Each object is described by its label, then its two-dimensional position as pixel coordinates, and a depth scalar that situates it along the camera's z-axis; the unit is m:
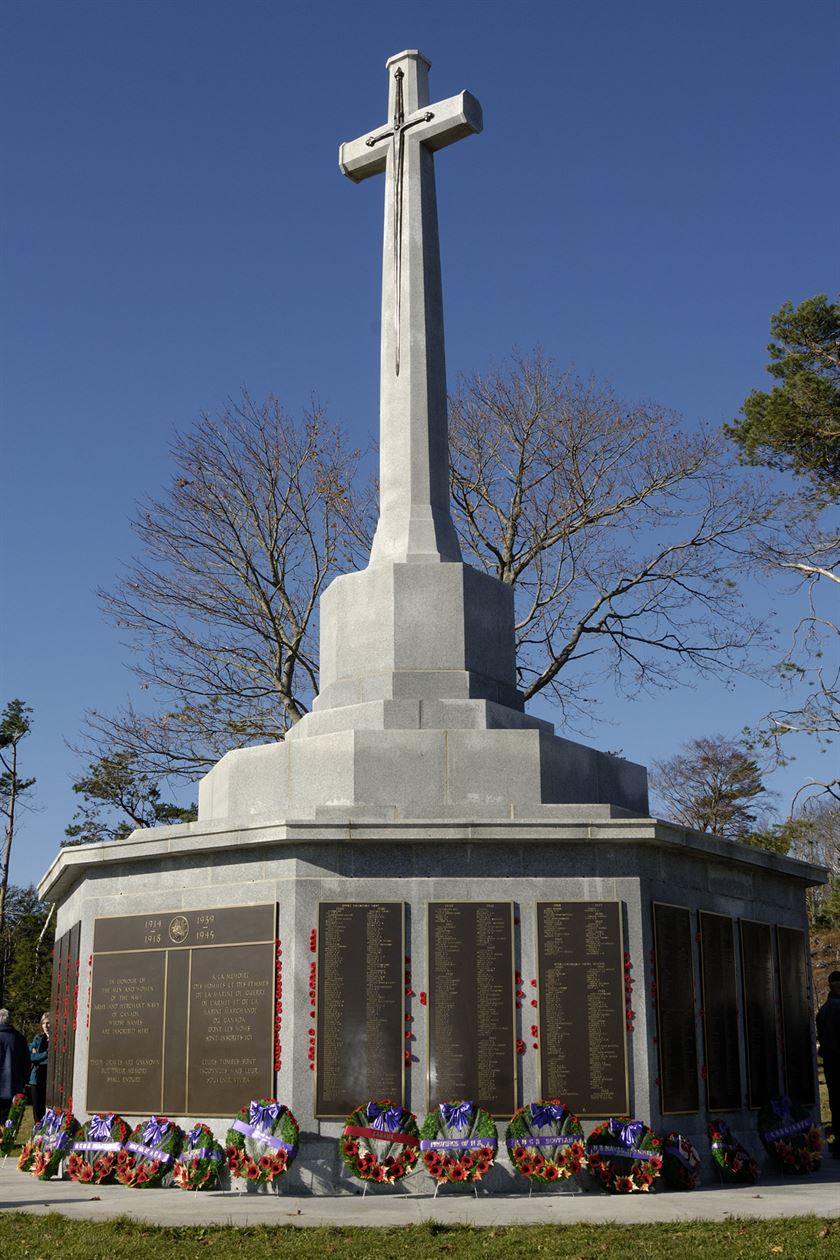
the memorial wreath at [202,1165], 11.16
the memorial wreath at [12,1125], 14.60
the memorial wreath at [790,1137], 12.95
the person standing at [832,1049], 15.02
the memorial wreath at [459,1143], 10.82
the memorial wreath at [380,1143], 10.92
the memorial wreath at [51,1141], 12.39
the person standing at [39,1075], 17.66
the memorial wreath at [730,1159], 11.99
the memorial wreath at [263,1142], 10.91
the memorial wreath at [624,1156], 11.05
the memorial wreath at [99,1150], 11.91
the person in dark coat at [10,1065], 15.44
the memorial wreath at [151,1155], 11.55
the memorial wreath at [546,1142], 10.96
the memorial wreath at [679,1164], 11.38
